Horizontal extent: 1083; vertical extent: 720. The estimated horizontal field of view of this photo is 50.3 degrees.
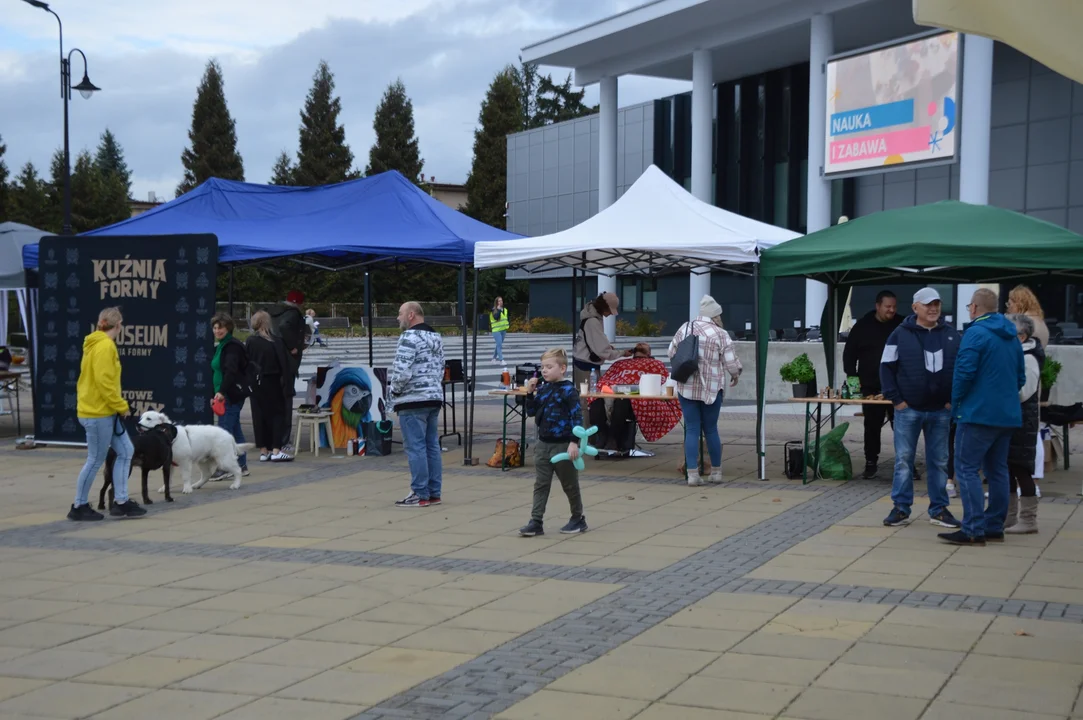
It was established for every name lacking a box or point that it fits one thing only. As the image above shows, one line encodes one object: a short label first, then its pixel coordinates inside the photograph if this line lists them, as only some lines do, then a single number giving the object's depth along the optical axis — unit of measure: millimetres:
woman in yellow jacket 9258
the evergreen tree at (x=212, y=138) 72125
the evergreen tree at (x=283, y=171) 73500
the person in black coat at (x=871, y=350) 11703
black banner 13766
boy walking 8680
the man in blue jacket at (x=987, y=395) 7812
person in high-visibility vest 33219
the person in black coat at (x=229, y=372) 12750
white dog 11000
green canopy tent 10203
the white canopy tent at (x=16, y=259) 15516
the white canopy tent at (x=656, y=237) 12109
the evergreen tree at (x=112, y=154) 108812
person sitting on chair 13555
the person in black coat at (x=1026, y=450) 8469
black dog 10266
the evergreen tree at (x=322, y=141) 71062
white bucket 12281
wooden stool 14055
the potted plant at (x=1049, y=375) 10969
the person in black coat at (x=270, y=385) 13227
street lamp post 23922
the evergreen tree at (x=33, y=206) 57469
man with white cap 8773
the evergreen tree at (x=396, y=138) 71188
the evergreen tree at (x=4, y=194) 57822
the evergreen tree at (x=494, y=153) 70562
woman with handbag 11203
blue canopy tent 14016
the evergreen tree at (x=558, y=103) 91312
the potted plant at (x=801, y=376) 11922
